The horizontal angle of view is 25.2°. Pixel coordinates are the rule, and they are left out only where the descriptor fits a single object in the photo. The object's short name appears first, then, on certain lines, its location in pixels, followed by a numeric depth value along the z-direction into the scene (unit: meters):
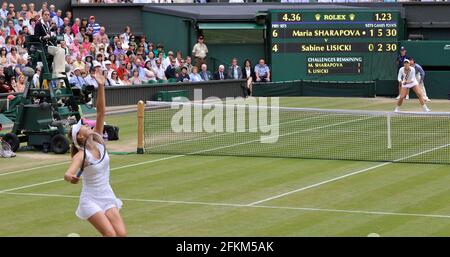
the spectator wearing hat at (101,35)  38.50
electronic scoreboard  42.00
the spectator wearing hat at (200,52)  43.06
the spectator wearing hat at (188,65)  40.94
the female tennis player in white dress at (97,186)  11.20
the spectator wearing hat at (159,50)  41.01
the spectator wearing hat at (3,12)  36.35
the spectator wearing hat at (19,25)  35.97
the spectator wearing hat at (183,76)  39.81
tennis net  23.94
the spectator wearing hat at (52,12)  38.58
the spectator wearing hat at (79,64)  34.46
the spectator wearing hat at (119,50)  38.88
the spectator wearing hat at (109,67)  36.06
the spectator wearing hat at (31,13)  36.76
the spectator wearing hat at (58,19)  38.12
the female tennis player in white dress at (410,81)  34.62
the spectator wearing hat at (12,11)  36.66
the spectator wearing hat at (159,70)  39.75
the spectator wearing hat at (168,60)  40.50
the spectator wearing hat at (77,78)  32.84
